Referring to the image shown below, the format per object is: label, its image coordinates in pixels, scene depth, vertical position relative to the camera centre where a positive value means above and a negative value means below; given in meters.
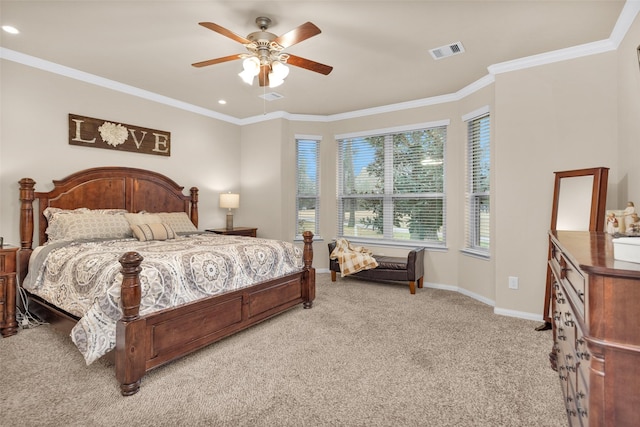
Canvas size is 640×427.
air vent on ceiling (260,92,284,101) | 4.54 +1.63
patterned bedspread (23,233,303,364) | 2.14 -0.52
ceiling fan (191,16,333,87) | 2.62 +1.27
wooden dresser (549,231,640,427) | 1.01 -0.42
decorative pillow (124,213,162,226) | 3.75 -0.11
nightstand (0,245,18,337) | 2.84 -0.72
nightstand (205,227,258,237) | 4.92 -0.34
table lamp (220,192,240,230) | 5.21 +0.14
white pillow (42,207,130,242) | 3.33 -0.08
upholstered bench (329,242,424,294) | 4.40 -0.84
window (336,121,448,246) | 4.80 +0.39
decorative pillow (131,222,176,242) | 3.56 -0.25
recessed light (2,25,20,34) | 2.87 +1.61
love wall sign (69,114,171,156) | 3.81 +0.94
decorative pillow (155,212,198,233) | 4.21 -0.15
